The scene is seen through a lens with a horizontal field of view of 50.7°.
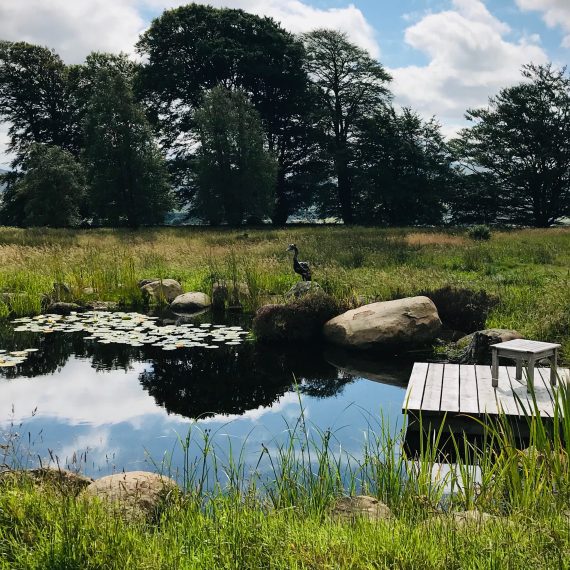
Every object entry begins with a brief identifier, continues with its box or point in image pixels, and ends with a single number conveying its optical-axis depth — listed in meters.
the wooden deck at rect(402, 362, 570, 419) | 5.64
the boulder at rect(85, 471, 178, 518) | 3.51
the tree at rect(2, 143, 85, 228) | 29.06
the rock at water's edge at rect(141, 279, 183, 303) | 13.09
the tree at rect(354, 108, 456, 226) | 37.84
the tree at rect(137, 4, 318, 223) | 37.75
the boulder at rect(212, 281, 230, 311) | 12.77
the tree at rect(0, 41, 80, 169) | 37.86
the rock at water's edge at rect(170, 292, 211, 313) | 12.59
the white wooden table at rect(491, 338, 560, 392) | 5.98
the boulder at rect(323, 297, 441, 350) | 9.27
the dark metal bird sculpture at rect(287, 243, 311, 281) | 11.96
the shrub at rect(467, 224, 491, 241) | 22.31
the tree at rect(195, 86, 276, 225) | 31.75
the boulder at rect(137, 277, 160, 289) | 13.53
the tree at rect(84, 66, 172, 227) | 29.52
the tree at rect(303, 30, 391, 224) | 38.12
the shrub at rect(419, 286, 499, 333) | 10.16
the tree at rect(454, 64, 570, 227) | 35.03
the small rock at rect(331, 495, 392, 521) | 3.29
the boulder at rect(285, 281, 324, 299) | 10.58
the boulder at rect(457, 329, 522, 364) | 8.28
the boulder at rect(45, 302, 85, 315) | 11.98
